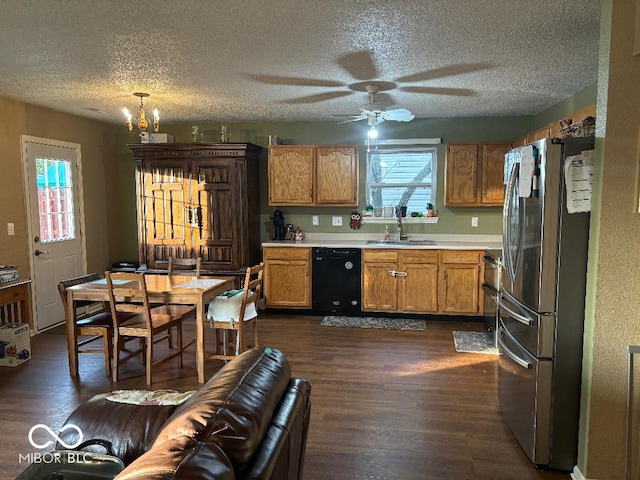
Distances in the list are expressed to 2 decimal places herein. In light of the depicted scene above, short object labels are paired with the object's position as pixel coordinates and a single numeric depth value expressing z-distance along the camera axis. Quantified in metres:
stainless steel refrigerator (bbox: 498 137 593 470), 2.38
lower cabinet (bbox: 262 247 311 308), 5.67
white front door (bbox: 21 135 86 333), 4.95
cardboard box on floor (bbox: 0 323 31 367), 4.01
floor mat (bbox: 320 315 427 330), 5.25
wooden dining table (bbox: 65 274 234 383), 3.61
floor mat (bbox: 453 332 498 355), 4.43
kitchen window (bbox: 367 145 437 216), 5.97
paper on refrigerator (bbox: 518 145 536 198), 2.53
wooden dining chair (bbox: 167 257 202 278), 4.33
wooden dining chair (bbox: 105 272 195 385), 3.59
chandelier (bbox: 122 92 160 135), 4.02
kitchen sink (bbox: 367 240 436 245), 5.66
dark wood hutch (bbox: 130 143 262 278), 5.62
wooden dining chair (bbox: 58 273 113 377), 3.78
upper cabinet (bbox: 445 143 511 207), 5.45
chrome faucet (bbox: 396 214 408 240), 5.93
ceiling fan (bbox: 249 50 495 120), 3.42
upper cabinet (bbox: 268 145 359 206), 5.73
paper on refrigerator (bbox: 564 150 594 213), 2.32
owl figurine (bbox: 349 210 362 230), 6.04
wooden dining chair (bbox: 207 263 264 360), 3.83
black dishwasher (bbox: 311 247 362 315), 5.58
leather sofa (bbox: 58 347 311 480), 1.09
